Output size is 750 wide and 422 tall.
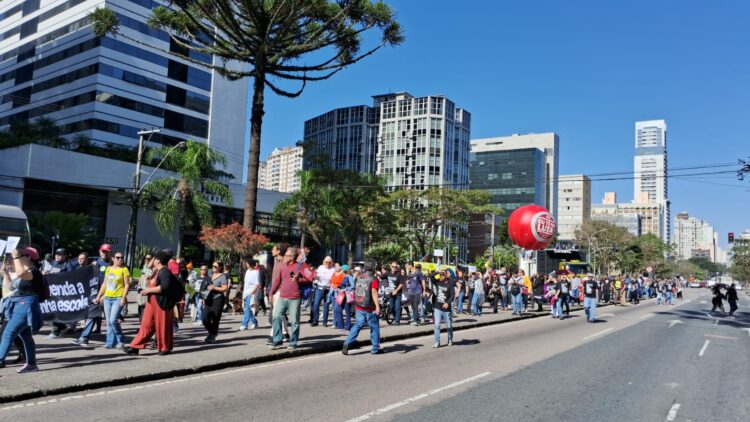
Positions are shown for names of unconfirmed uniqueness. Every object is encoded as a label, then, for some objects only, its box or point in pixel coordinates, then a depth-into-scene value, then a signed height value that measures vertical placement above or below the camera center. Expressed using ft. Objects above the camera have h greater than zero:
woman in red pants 32.40 -3.76
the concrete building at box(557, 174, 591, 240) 557.74 +59.30
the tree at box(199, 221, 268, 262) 73.15 +1.46
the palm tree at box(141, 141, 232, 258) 114.52 +12.59
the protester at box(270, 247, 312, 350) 34.55 -2.27
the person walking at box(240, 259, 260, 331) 45.60 -2.99
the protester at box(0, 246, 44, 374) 26.55 -3.31
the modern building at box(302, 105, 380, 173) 361.10 +77.25
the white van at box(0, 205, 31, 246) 83.41 +2.54
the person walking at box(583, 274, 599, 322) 69.05 -3.93
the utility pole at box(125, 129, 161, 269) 96.46 +4.63
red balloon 65.82 +4.33
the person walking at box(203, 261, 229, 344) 38.37 -3.96
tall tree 70.95 +29.80
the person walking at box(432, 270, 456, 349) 41.60 -3.06
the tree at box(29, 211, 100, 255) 119.44 +2.53
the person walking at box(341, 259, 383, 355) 36.11 -2.78
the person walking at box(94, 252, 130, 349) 33.83 -3.00
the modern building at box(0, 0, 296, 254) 144.36 +50.59
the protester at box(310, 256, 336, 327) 52.31 -3.19
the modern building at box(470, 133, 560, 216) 436.35 +71.19
